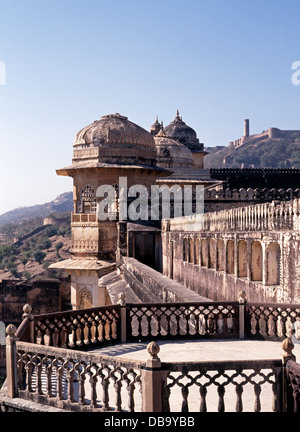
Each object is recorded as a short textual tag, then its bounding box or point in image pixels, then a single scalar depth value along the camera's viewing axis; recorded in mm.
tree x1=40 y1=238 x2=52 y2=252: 80000
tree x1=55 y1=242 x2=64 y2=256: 77775
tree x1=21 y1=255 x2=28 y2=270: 72812
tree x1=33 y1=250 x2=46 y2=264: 74125
